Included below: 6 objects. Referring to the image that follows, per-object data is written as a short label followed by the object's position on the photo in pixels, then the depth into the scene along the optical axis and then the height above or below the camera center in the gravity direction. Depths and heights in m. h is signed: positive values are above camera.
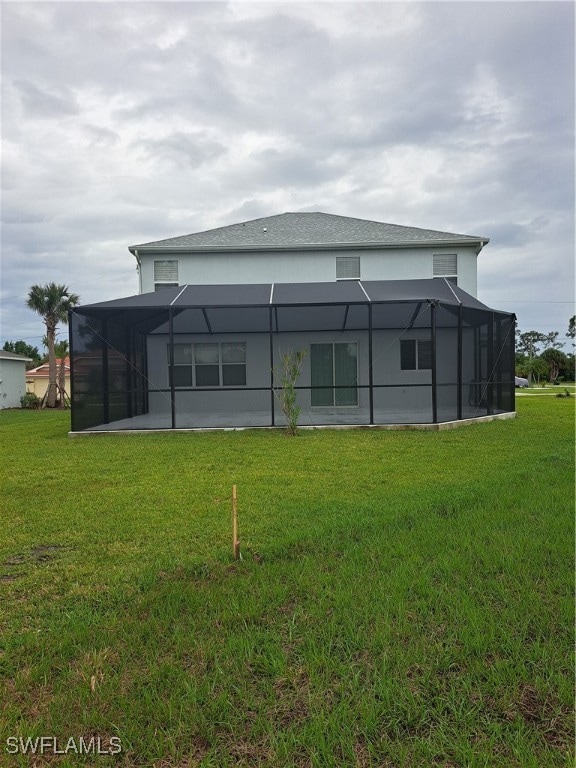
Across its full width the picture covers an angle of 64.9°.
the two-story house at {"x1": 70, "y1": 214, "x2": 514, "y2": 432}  10.91 +1.37
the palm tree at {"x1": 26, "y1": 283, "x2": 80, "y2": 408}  21.44 +3.56
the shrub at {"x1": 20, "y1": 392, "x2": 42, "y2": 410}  22.11 -0.94
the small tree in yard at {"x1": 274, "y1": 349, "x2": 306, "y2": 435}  9.55 -0.30
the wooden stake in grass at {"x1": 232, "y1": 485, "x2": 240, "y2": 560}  3.16 -1.15
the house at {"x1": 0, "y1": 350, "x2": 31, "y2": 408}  21.62 +0.19
